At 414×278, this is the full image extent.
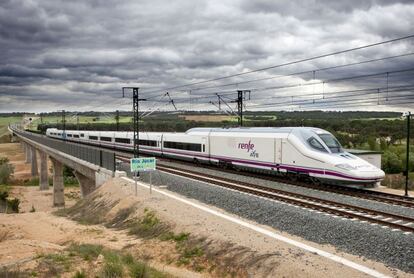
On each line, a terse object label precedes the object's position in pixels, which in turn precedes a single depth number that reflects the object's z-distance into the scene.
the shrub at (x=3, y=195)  42.24
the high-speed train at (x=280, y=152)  21.03
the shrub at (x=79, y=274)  10.66
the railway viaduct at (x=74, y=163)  31.00
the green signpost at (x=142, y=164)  21.22
